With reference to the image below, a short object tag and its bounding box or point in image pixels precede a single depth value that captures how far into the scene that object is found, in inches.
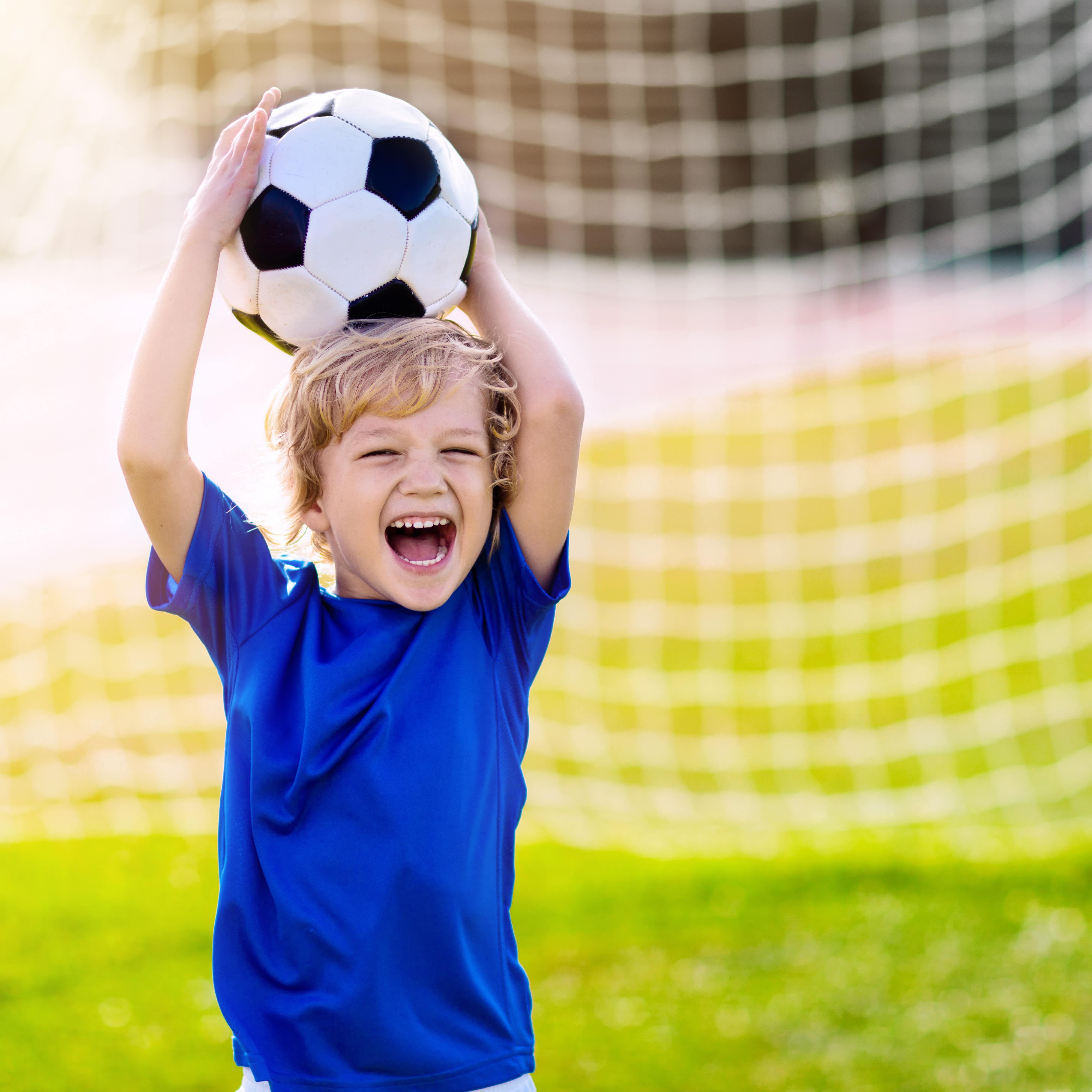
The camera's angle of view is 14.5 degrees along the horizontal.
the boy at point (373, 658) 122.0
